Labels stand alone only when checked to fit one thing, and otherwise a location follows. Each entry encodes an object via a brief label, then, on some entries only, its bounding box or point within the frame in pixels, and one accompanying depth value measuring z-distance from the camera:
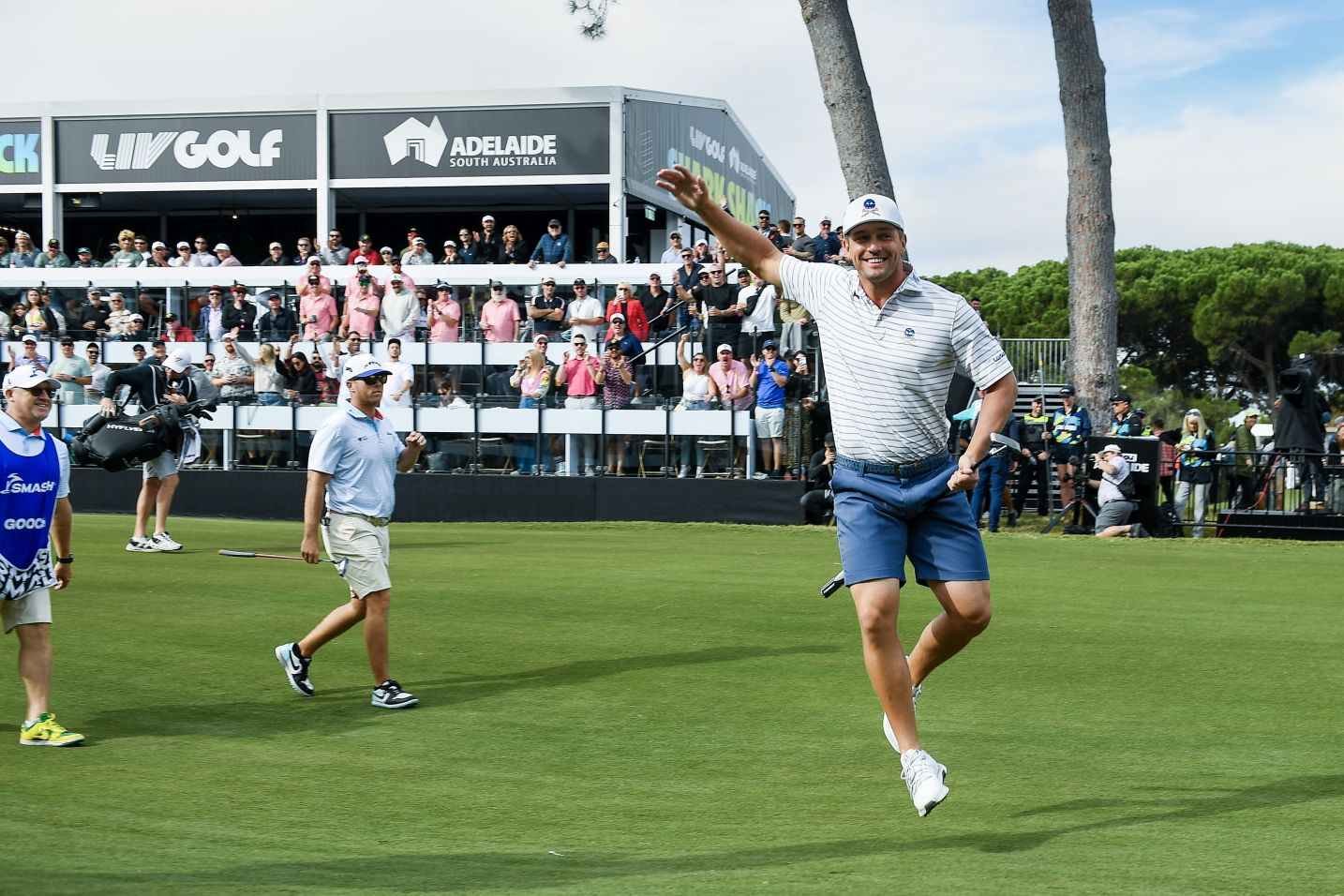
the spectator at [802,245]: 20.28
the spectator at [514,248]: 24.45
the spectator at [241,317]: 23.72
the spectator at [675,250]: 23.81
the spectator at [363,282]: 22.92
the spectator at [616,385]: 20.31
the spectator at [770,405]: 19.23
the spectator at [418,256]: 24.81
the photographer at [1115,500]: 17.91
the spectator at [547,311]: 22.17
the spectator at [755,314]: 20.20
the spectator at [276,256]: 26.23
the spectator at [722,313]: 20.14
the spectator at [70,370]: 22.92
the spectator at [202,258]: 26.49
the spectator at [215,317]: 23.80
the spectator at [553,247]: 24.14
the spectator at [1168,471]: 18.66
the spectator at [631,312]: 21.33
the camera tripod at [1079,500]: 18.61
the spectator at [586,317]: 21.92
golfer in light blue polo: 7.77
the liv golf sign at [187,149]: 31.69
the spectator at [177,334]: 23.95
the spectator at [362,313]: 22.69
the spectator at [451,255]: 24.39
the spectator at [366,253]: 25.22
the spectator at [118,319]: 24.23
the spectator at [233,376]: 22.17
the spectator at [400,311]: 22.55
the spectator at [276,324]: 23.61
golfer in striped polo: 5.45
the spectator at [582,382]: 20.45
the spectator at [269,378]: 21.94
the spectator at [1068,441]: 19.19
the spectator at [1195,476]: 18.25
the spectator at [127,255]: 27.27
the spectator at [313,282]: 23.58
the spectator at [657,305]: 21.50
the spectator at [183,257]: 26.81
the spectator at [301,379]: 21.80
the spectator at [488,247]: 24.84
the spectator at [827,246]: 21.69
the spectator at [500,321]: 22.22
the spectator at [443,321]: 22.38
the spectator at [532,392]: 20.73
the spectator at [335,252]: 25.89
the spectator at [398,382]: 21.05
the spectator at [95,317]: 24.23
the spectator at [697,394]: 19.81
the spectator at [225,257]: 26.60
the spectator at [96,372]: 22.83
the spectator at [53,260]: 27.53
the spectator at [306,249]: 25.47
